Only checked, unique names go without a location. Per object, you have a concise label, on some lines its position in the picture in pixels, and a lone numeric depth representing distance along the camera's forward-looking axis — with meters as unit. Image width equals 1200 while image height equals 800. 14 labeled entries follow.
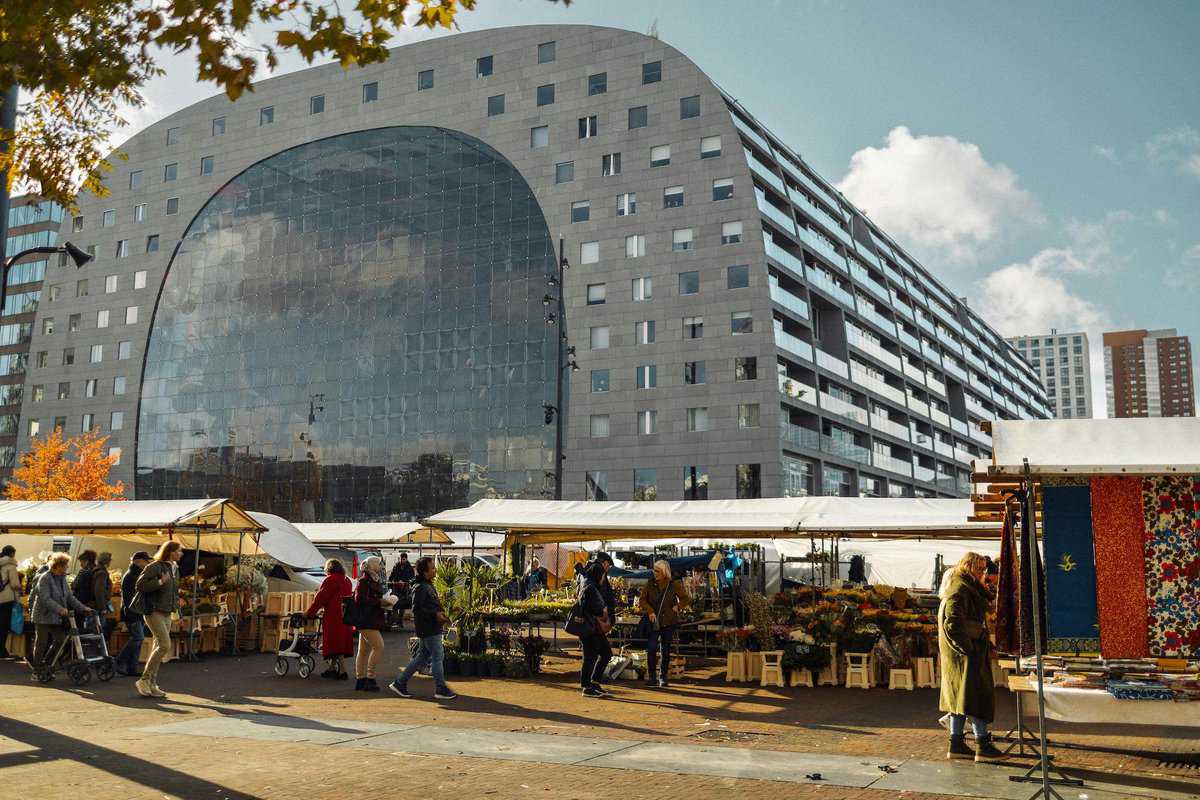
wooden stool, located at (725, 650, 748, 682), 16.64
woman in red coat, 16.12
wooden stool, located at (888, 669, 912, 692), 15.63
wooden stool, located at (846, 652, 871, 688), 15.74
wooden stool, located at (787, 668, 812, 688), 16.03
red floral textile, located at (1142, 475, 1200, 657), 9.01
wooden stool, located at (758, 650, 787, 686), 15.93
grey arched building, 54.59
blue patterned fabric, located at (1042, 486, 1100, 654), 9.14
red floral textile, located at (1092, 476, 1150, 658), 9.07
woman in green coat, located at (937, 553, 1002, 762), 9.53
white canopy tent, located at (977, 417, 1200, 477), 8.40
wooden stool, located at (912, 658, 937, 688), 15.73
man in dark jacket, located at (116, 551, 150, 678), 16.70
